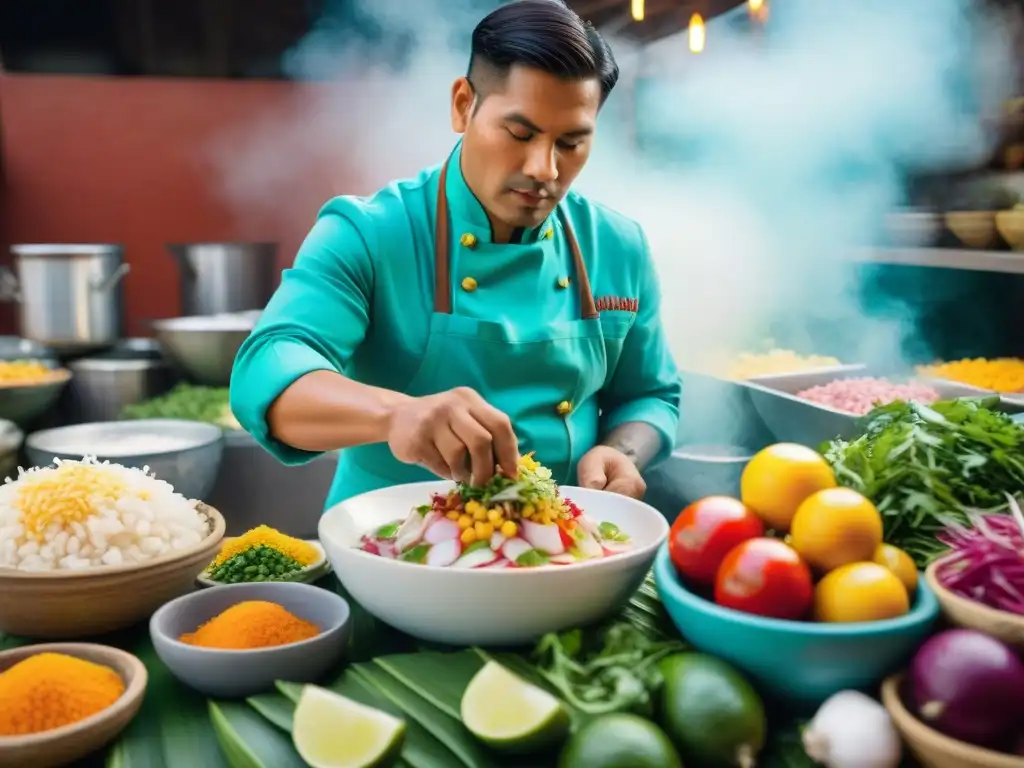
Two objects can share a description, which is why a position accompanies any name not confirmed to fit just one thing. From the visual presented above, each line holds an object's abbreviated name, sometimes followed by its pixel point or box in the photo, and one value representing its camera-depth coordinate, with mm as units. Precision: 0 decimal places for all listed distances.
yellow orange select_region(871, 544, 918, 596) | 1209
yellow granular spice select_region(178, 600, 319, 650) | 1223
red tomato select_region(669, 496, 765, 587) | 1250
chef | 1669
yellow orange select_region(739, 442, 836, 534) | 1335
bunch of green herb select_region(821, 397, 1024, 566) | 1407
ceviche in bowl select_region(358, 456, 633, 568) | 1328
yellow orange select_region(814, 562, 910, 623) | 1121
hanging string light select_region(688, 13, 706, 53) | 4136
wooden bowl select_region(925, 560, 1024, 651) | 1072
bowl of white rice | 1321
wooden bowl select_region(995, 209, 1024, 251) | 3607
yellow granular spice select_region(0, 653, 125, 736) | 1066
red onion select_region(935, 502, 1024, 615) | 1163
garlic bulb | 1006
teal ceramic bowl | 1087
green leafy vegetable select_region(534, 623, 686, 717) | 1084
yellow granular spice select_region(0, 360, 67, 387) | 4074
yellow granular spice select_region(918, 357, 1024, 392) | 3494
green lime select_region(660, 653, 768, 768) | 1038
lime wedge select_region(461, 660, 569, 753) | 1024
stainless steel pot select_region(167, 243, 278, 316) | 4777
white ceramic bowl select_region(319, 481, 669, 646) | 1218
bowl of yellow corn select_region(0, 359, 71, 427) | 4016
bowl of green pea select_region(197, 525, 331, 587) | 1542
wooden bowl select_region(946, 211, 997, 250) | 3775
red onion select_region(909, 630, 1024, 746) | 985
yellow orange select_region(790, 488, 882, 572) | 1217
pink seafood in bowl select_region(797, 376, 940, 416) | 3353
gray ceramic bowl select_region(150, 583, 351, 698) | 1165
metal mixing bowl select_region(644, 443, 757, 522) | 3418
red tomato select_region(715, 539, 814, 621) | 1148
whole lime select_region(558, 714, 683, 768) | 972
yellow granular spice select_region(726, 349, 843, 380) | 4012
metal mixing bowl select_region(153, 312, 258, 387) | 4270
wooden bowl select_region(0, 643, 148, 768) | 1008
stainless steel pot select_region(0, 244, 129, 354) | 4379
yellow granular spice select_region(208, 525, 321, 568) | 1637
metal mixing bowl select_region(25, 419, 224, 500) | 3346
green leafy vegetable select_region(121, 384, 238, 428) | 4129
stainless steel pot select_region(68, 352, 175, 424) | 4406
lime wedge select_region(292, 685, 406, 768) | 994
